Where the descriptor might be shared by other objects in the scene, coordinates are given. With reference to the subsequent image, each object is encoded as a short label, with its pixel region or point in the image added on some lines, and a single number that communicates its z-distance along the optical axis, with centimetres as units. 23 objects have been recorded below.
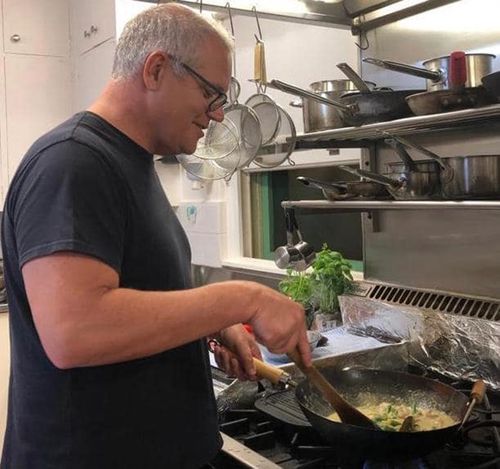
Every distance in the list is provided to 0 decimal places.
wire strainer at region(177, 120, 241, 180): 195
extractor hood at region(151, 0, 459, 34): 178
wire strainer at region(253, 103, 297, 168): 184
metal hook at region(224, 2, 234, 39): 176
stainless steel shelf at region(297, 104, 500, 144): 133
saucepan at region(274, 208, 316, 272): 185
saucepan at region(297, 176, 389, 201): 164
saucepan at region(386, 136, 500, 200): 136
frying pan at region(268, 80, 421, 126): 153
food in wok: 119
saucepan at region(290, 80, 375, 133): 167
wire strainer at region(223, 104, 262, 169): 190
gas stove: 113
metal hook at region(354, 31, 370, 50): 199
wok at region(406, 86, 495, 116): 134
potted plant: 193
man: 82
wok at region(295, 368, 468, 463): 100
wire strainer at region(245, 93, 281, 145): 194
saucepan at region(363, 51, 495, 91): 136
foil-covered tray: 147
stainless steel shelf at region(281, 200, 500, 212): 135
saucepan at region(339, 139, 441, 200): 148
